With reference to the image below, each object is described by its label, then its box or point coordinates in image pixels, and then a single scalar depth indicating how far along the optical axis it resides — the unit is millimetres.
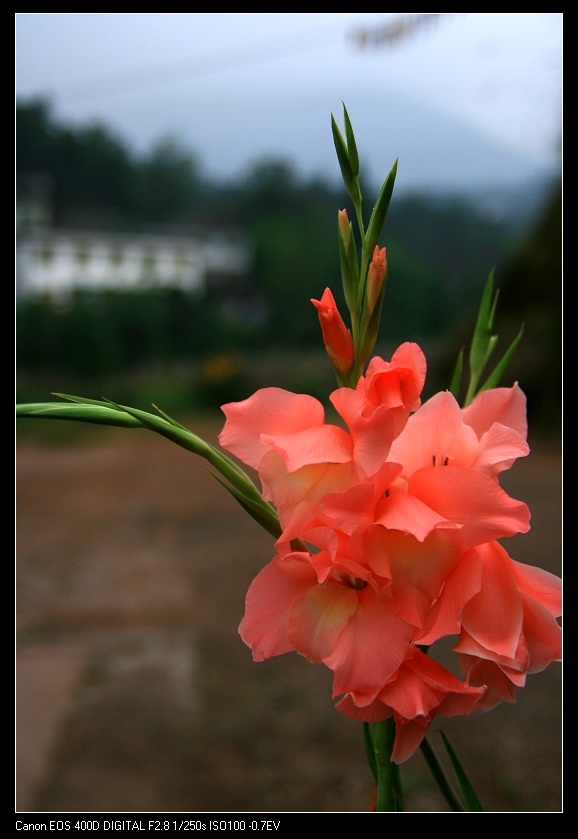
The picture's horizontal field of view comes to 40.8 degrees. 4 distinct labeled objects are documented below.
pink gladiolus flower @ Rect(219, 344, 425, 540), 319
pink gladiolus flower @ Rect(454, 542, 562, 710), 337
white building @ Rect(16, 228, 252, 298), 8516
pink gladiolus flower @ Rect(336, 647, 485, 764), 327
